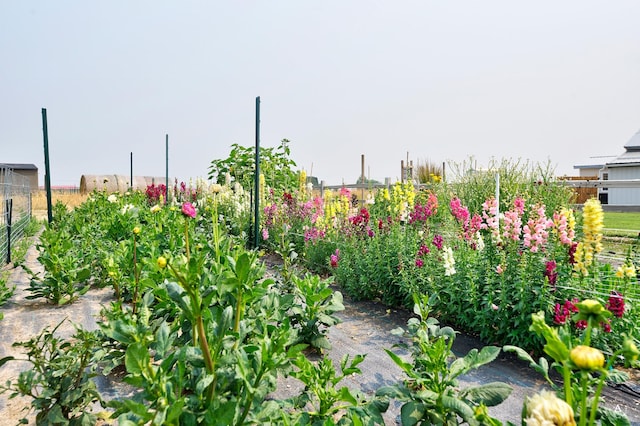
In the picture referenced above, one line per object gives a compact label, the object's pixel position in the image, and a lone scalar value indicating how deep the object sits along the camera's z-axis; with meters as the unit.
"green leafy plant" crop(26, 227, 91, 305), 3.62
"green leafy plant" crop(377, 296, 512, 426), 1.42
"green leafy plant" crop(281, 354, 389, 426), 1.43
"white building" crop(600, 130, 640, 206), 22.09
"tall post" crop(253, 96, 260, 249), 5.48
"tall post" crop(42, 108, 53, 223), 6.32
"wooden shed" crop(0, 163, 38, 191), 25.44
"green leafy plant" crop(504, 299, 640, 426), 0.70
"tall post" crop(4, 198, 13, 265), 5.27
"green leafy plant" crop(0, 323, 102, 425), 1.61
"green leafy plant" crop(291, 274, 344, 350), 2.55
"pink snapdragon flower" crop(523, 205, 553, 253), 2.67
